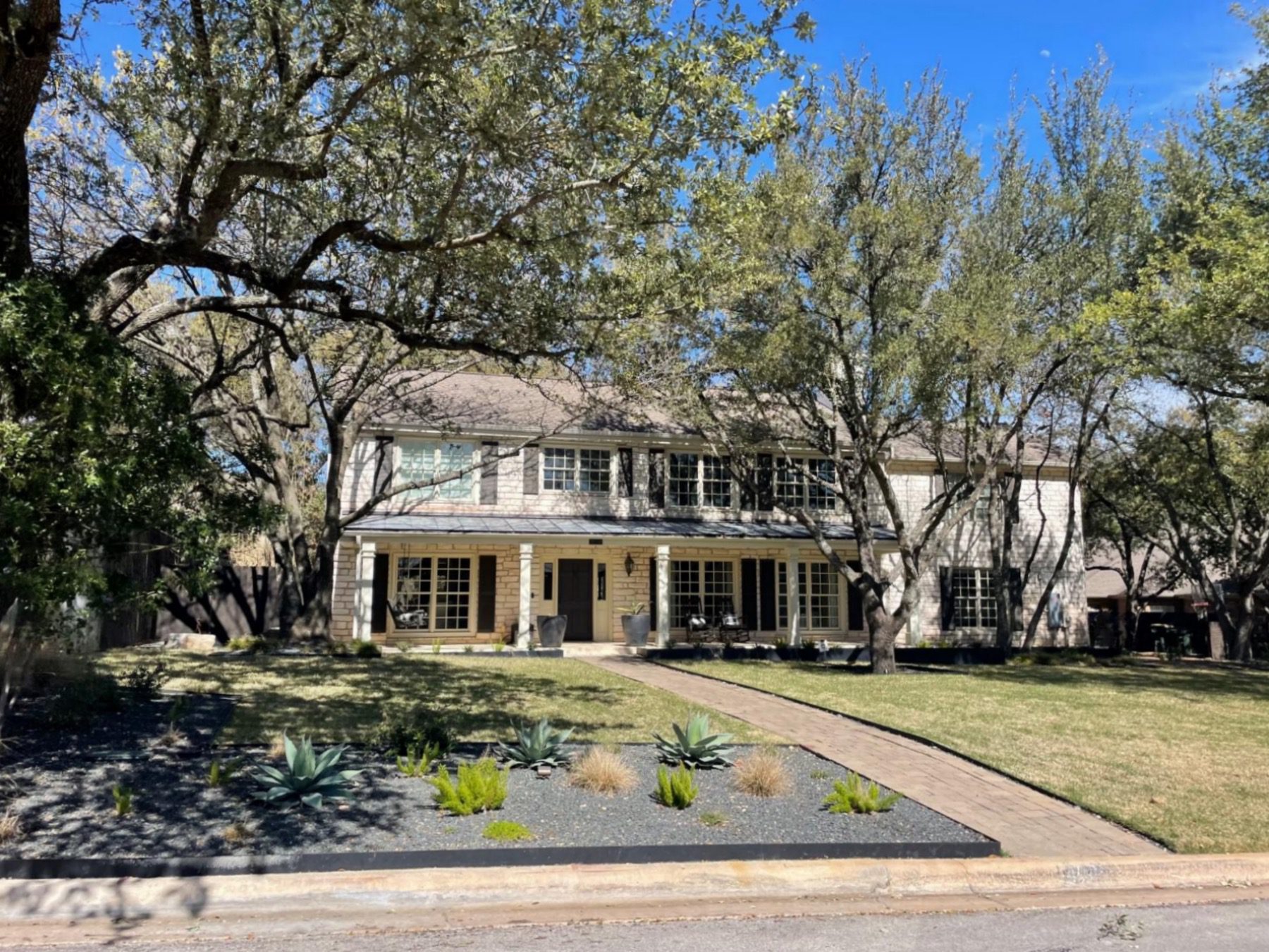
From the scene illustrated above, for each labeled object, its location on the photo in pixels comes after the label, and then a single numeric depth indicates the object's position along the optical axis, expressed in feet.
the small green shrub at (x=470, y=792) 20.54
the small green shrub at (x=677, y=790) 21.95
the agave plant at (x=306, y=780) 20.40
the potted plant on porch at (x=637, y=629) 69.67
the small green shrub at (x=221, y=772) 21.83
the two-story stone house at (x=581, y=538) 67.87
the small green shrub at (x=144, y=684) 32.65
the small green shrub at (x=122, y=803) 19.58
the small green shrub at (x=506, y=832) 19.15
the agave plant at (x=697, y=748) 25.34
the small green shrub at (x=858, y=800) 22.31
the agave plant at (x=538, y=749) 24.41
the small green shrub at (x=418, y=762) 23.16
